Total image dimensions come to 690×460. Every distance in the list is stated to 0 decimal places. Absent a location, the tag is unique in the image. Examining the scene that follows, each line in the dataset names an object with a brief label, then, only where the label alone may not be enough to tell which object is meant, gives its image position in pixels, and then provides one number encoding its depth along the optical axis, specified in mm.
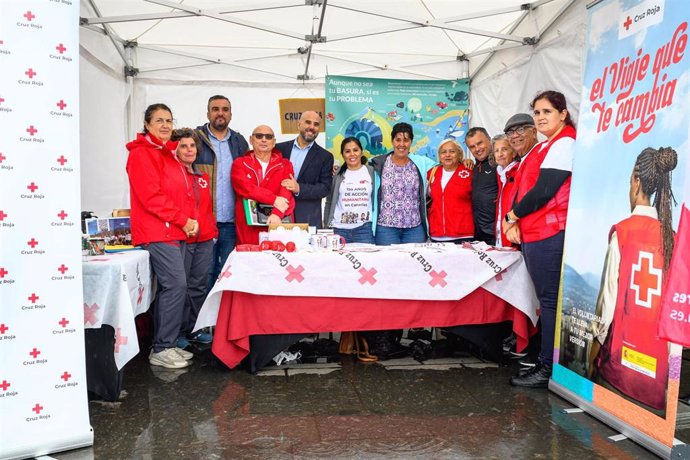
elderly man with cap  3602
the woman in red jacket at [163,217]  3160
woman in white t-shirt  4105
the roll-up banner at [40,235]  2051
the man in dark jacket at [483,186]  3971
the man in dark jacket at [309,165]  4281
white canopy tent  4727
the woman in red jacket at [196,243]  3555
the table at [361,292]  3123
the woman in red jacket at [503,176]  3637
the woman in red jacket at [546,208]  2953
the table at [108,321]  2631
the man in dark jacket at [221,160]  3957
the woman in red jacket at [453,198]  4109
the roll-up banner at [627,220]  2199
